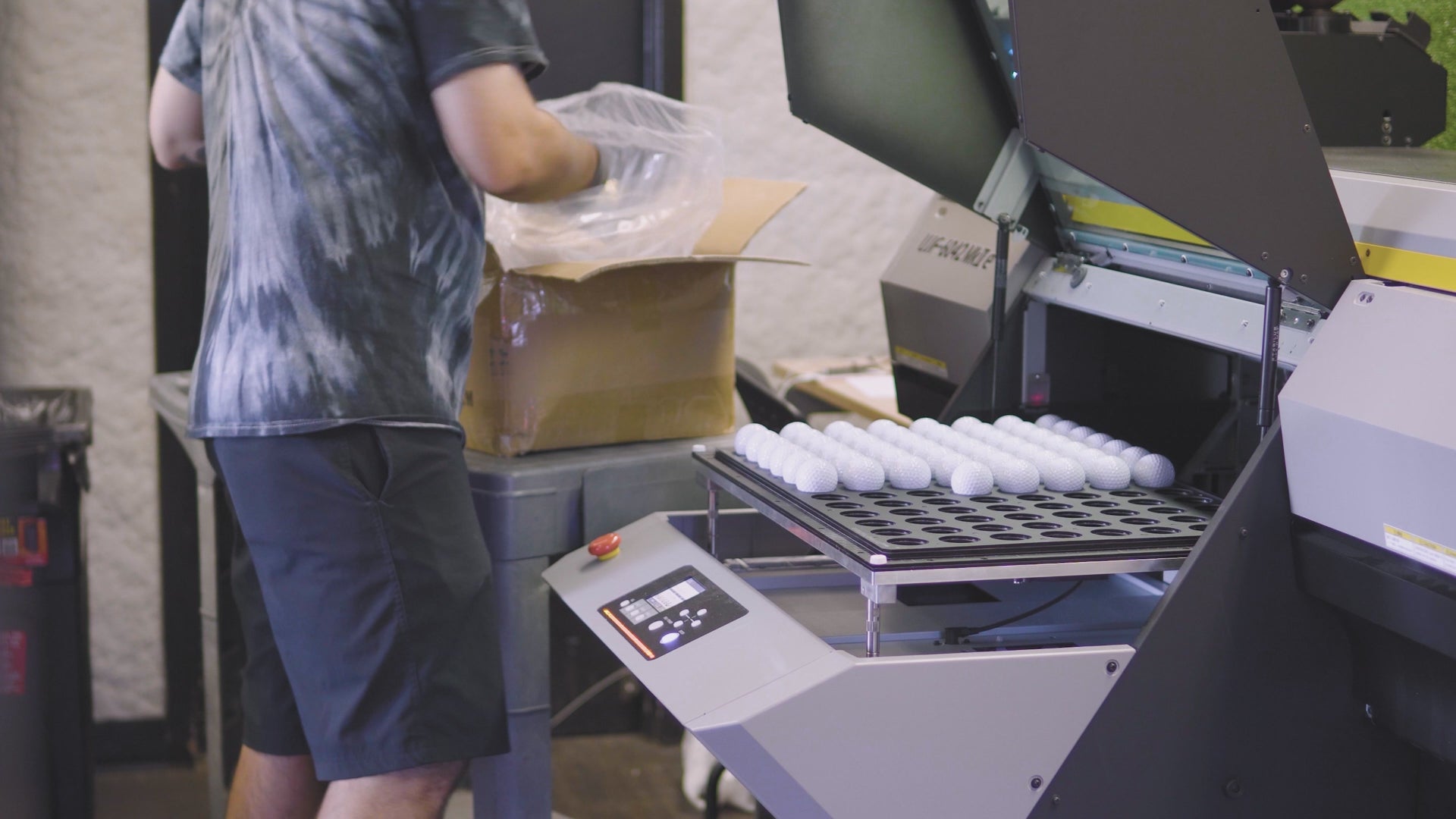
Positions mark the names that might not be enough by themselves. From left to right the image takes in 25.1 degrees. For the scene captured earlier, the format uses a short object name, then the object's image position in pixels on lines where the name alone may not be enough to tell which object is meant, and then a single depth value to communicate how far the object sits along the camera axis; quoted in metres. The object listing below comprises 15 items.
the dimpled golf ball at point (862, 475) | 3.43
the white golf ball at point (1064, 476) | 3.44
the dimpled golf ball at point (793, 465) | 3.45
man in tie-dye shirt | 3.51
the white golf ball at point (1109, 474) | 3.45
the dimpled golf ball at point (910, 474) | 3.43
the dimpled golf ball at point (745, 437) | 3.62
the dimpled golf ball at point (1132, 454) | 3.51
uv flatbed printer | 3.12
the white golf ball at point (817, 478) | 3.41
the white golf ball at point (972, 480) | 3.41
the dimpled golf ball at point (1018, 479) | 3.42
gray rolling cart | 3.87
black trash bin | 4.40
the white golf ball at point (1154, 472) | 3.46
